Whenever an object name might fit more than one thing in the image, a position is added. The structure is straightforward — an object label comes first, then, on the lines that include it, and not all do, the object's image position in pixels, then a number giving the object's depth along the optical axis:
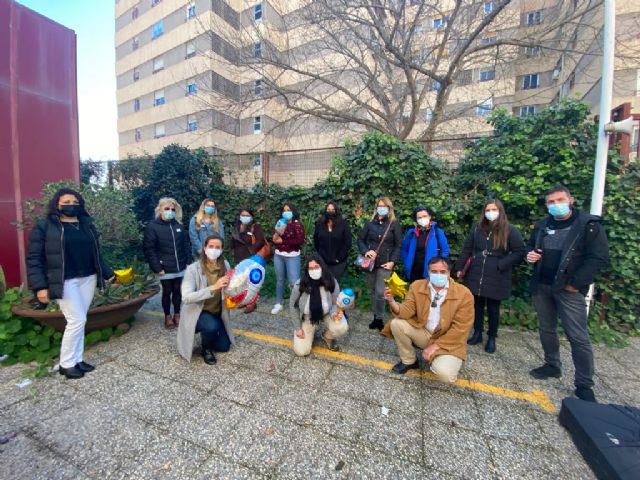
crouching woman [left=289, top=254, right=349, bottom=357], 3.38
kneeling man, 2.85
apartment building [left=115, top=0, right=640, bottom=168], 8.80
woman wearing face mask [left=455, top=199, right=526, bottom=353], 3.47
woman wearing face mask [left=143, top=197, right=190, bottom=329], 4.09
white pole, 3.68
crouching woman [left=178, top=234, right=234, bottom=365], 3.18
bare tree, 7.70
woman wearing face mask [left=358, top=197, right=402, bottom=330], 4.10
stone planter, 3.14
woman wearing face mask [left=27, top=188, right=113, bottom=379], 2.78
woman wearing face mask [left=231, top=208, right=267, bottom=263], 4.89
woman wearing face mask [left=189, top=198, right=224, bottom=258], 4.81
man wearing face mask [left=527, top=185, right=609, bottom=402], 2.60
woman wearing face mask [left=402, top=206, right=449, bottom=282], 3.87
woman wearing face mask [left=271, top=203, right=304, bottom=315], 4.61
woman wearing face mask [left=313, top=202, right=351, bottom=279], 4.45
